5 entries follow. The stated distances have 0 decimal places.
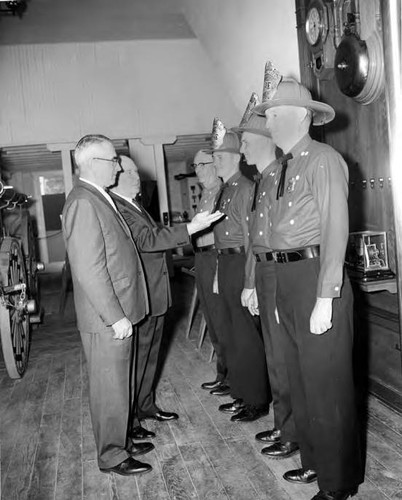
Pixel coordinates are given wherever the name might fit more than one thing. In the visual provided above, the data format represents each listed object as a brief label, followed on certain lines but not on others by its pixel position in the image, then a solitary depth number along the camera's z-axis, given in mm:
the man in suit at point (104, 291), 2344
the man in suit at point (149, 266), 3004
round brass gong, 2955
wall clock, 3445
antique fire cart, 3912
